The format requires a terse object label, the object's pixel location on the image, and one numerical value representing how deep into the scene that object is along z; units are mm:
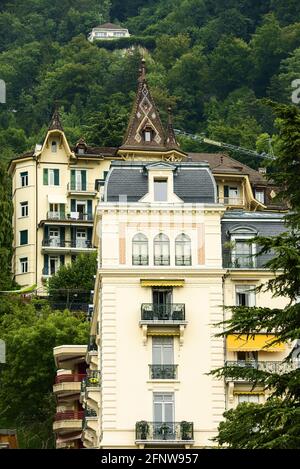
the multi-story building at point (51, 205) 153625
